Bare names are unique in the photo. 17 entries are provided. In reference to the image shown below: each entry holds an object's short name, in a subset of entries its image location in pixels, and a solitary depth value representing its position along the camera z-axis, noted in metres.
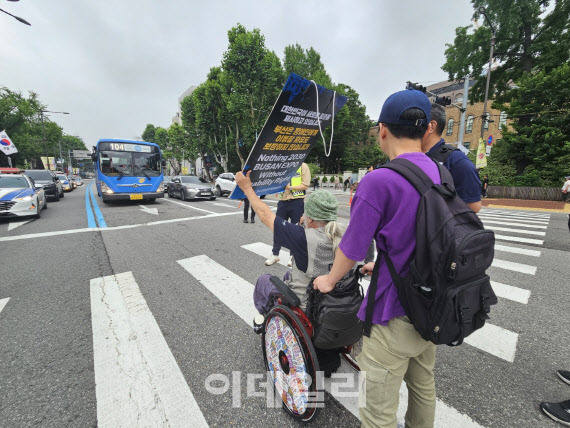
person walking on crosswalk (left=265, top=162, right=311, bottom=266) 4.40
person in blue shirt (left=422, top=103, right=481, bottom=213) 2.06
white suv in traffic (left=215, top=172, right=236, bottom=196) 17.44
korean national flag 18.84
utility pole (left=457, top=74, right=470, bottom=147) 13.52
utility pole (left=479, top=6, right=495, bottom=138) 15.14
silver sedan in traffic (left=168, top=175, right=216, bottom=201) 14.59
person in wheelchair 1.72
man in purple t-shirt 1.05
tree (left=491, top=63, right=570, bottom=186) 16.36
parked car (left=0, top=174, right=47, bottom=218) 8.00
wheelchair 1.57
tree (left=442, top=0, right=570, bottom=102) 19.22
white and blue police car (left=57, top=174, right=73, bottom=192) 23.38
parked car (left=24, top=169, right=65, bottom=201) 14.01
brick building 35.58
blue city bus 11.41
